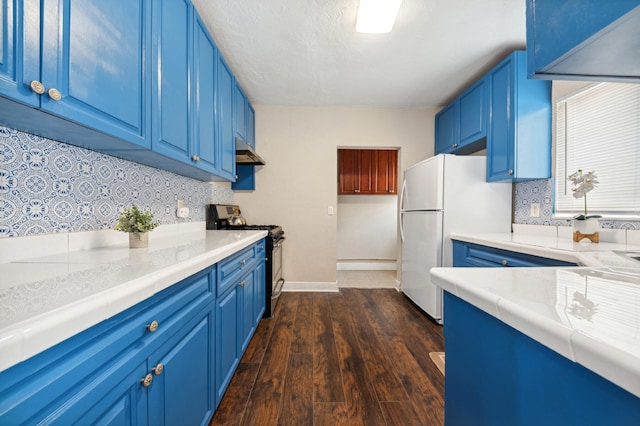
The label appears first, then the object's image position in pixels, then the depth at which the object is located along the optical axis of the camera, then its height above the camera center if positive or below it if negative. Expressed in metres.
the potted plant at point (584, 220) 1.58 -0.04
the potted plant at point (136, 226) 1.24 -0.07
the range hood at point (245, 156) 2.57 +0.62
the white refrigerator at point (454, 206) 2.39 +0.07
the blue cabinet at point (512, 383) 0.36 -0.32
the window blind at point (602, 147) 1.63 +0.48
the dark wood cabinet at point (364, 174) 4.58 +0.70
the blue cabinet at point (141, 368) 0.44 -0.39
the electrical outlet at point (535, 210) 2.23 +0.03
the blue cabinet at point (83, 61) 0.69 +0.50
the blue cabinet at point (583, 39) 0.63 +0.47
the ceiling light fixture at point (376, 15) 1.64 +1.35
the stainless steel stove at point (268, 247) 2.55 -0.36
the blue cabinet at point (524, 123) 2.08 +0.75
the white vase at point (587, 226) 1.58 -0.08
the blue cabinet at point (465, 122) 2.46 +0.99
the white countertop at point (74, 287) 0.41 -0.18
